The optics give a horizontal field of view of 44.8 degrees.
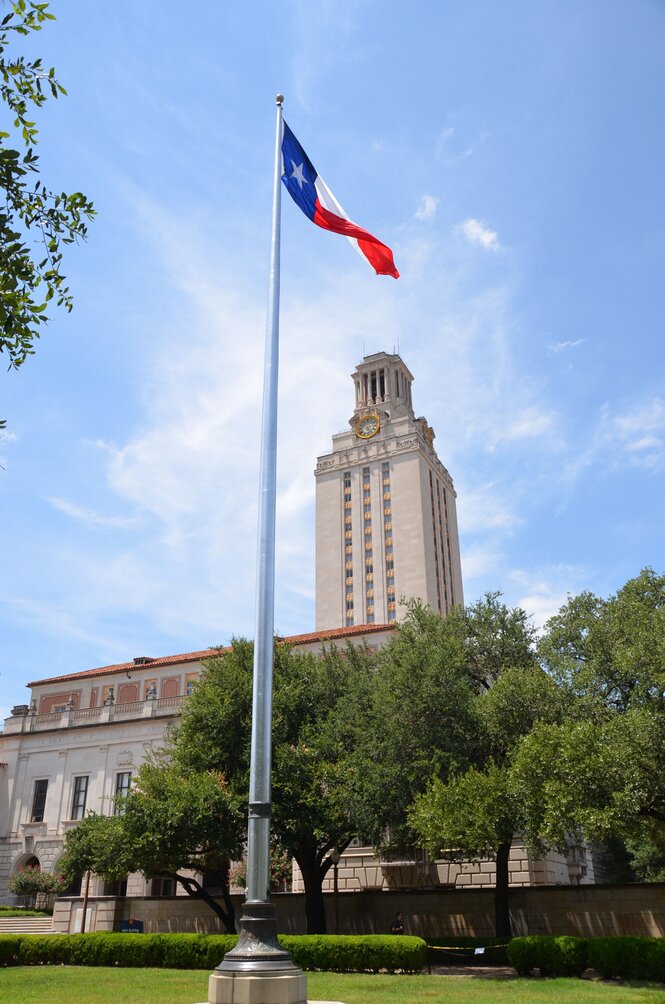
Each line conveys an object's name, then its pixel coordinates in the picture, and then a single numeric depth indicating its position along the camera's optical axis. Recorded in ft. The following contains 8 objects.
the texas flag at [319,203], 65.92
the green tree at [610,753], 78.74
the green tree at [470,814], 84.64
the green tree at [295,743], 105.19
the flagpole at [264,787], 40.98
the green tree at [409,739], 99.66
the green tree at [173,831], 100.94
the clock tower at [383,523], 380.37
